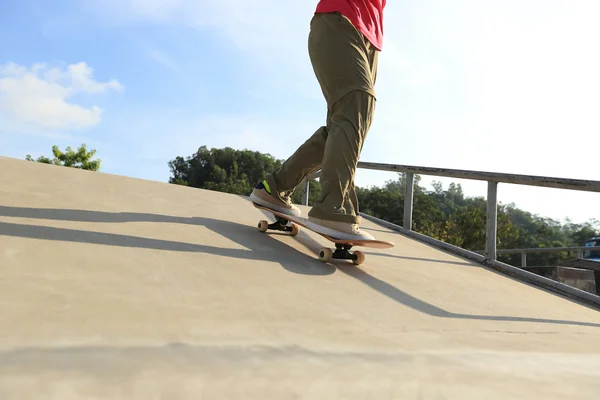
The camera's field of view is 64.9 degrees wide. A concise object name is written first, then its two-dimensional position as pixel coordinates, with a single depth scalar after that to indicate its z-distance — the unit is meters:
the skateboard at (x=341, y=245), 2.50
